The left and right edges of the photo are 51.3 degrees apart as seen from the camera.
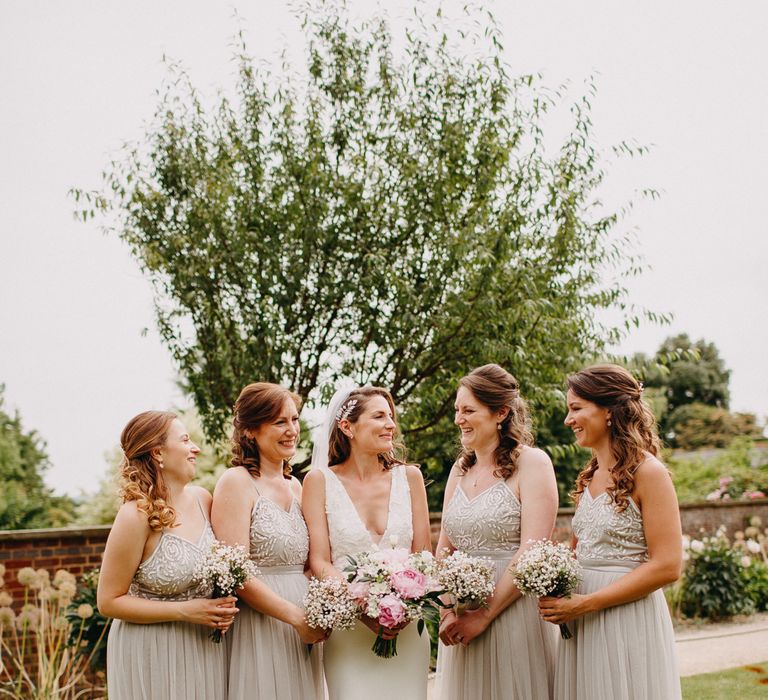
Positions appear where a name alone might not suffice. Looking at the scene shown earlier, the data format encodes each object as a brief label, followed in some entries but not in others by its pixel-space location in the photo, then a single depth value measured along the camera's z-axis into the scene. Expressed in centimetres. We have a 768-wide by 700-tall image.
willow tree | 766
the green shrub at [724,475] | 1885
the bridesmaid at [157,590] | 385
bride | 427
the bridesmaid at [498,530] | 419
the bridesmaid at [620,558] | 379
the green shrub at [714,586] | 1201
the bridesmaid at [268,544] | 411
